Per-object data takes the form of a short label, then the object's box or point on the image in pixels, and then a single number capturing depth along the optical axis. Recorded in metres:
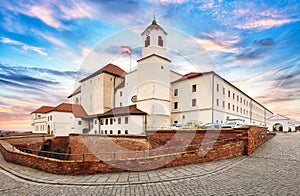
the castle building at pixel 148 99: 29.39
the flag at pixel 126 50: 33.54
